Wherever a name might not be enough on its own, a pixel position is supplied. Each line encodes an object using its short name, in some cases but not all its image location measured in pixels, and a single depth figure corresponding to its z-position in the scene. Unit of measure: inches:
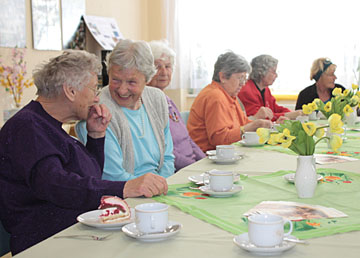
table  37.7
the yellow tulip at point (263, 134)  58.5
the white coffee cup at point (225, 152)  79.6
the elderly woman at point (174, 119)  106.4
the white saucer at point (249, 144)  98.1
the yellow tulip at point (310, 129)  54.0
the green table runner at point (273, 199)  44.0
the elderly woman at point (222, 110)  116.5
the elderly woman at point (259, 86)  168.1
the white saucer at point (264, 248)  36.6
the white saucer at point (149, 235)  40.0
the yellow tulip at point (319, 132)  55.4
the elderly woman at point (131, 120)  80.9
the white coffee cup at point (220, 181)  57.0
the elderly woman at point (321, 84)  188.2
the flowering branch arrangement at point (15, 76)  136.8
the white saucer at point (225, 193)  55.6
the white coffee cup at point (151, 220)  41.2
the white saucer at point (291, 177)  62.9
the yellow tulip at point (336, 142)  55.8
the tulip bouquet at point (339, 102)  108.1
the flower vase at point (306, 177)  54.6
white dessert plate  43.9
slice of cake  45.2
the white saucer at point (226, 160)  78.7
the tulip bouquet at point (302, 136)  54.9
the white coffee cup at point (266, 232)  37.0
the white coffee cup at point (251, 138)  98.2
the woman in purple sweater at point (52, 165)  56.0
